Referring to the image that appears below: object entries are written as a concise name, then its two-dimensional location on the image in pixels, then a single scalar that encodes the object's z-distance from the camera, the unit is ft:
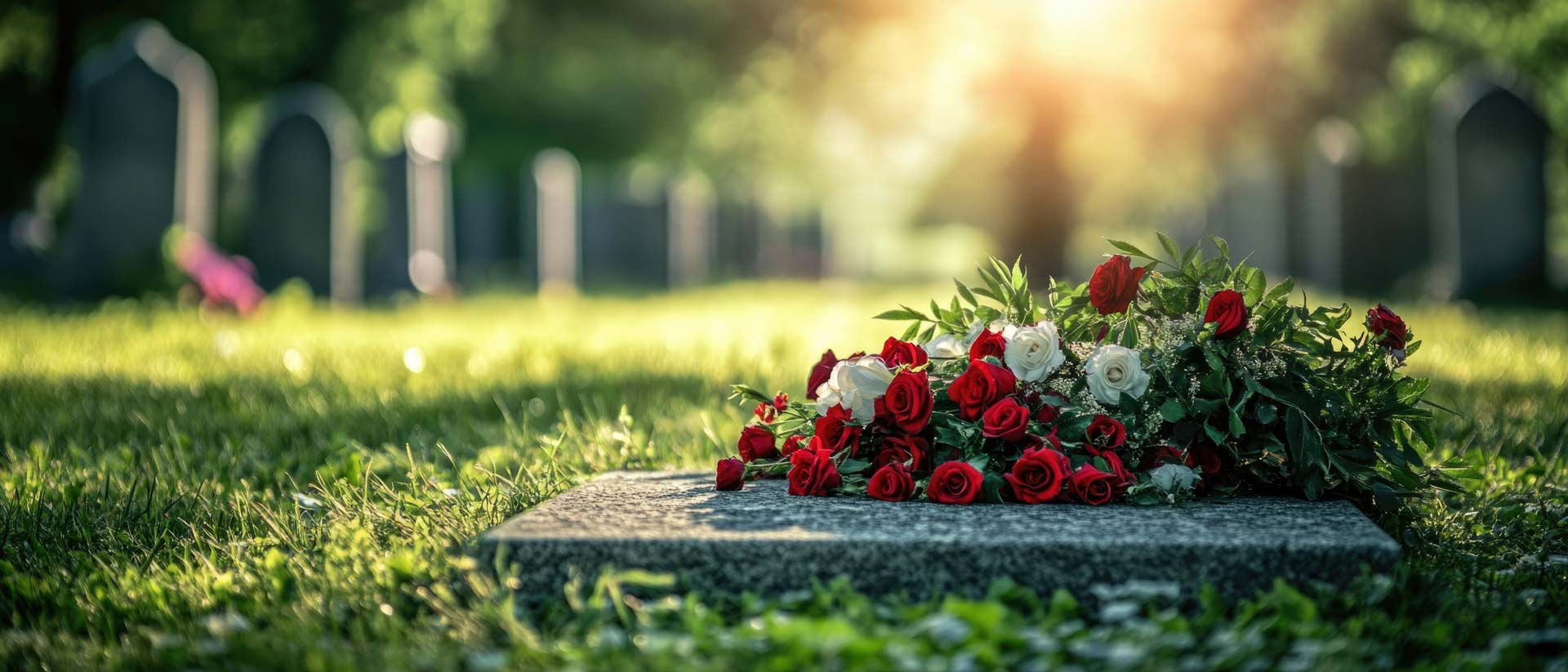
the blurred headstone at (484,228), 82.89
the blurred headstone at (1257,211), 57.67
